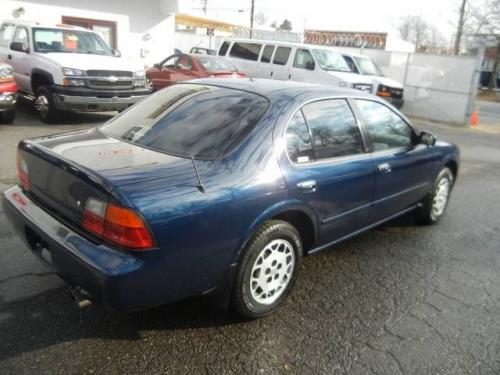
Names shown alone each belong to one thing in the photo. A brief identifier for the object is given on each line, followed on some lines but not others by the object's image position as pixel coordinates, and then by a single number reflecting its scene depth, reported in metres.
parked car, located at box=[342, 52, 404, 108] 14.19
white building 15.29
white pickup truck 8.48
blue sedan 2.39
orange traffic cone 15.85
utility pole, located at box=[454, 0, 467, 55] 32.97
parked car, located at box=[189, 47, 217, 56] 21.75
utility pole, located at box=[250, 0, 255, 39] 39.81
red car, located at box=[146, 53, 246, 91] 12.38
